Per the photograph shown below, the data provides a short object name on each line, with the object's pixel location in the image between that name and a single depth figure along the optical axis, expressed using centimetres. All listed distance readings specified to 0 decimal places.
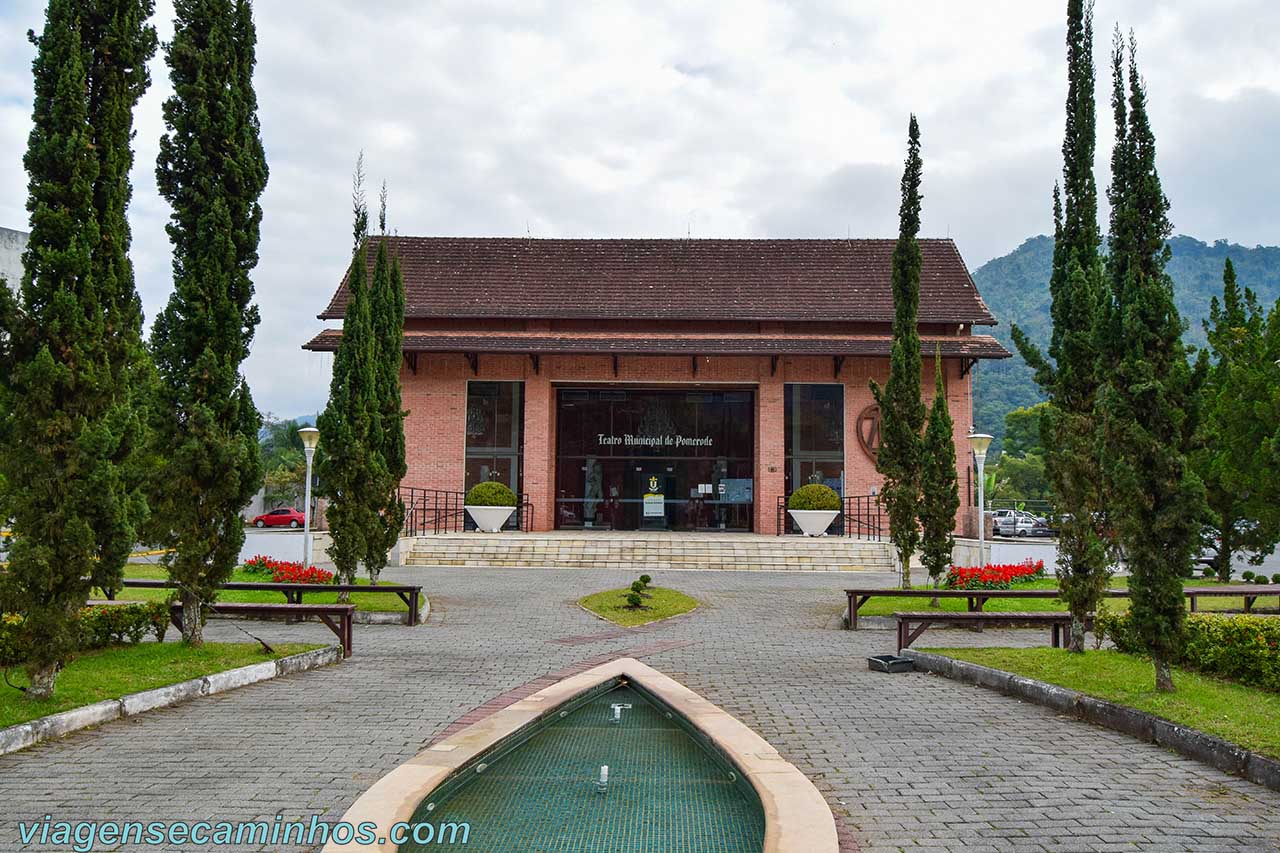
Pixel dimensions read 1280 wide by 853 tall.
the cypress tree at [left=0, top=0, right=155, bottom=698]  656
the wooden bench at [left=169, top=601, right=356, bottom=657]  952
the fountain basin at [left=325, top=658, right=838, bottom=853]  443
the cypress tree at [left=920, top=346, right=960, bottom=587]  1426
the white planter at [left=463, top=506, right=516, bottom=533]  2433
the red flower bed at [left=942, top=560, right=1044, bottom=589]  1446
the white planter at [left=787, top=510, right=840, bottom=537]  2448
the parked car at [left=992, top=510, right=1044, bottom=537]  4234
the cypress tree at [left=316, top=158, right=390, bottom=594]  1383
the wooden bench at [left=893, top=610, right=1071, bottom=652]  1028
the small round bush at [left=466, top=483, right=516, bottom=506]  2436
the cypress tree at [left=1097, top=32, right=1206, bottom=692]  693
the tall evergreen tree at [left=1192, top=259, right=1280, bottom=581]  1454
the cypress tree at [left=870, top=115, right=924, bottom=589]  1466
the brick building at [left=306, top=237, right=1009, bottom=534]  2719
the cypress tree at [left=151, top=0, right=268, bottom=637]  898
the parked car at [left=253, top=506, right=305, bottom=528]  4472
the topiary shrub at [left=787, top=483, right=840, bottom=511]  2469
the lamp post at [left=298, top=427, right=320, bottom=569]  1820
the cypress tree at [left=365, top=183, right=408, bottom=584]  1538
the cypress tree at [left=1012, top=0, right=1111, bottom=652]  943
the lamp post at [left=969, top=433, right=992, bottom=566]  1891
